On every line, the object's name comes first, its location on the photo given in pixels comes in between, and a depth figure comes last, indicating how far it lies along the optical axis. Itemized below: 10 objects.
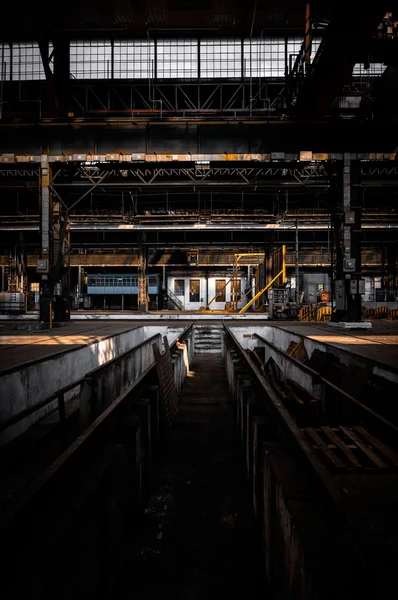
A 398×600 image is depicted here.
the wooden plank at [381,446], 3.11
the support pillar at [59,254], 13.38
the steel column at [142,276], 25.34
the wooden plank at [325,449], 2.93
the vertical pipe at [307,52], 10.80
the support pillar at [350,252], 11.98
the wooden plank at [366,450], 3.02
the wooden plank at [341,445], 3.11
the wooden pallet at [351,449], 3.00
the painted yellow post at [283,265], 21.28
